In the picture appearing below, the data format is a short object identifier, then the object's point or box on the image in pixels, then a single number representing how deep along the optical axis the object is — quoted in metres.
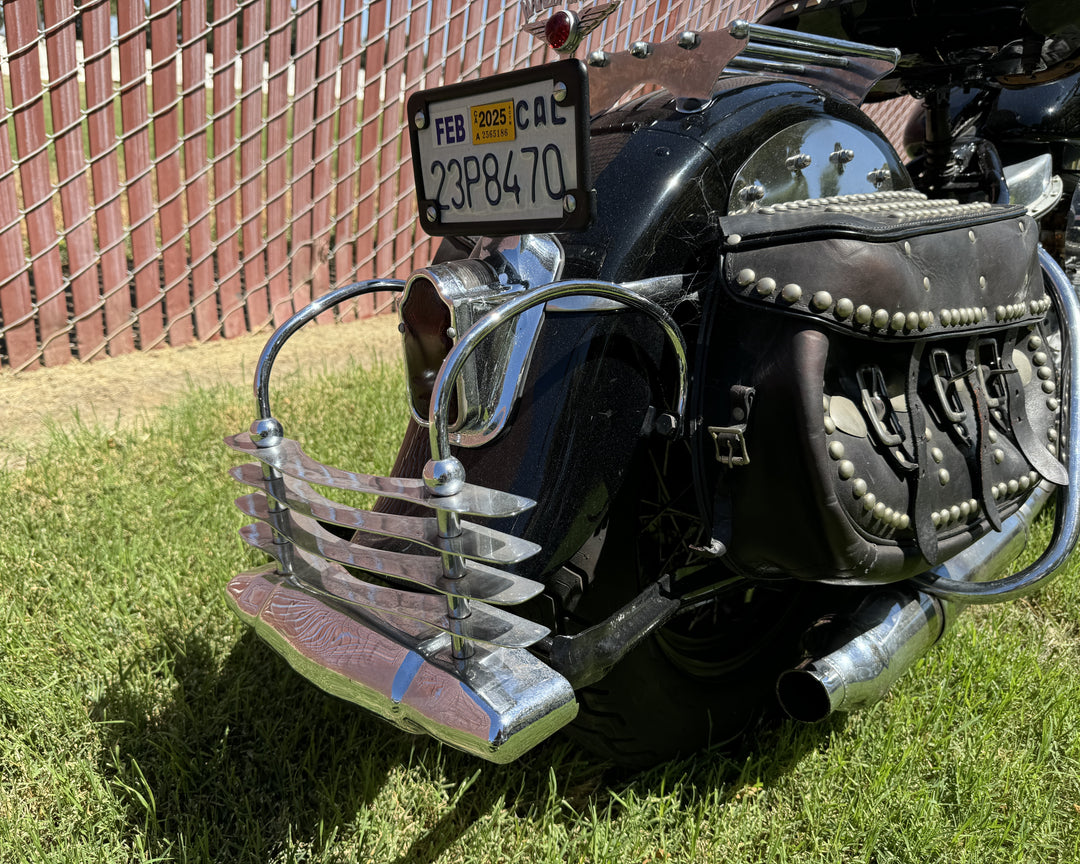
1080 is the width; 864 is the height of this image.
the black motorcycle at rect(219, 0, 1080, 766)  1.07
